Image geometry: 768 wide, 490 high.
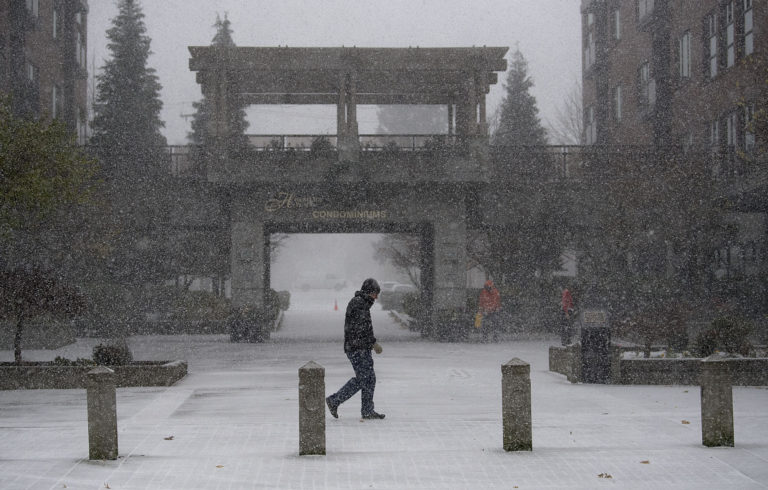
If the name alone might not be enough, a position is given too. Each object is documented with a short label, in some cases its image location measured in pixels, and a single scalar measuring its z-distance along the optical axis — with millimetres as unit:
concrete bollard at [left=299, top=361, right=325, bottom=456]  9203
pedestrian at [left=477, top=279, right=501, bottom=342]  28766
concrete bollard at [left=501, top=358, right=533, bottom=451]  9344
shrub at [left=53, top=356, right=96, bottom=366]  15789
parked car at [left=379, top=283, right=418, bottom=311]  57709
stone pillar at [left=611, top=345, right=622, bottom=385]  15625
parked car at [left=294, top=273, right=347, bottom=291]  106056
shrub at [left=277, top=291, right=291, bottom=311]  53141
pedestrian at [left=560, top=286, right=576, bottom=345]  25516
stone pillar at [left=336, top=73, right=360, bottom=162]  28844
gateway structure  28844
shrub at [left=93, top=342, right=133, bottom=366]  15844
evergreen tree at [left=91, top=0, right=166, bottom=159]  49562
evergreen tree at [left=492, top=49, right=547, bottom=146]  58719
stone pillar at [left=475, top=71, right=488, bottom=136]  29453
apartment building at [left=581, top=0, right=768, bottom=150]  30516
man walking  11586
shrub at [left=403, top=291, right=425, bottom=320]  33269
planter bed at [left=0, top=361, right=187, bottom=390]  15383
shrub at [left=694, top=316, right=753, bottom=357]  16500
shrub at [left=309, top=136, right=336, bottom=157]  29250
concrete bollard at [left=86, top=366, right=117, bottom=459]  8930
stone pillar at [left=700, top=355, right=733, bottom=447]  9438
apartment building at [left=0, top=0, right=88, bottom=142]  34812
